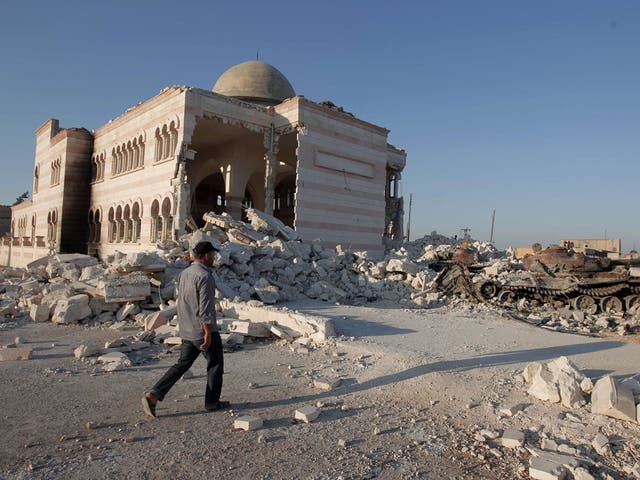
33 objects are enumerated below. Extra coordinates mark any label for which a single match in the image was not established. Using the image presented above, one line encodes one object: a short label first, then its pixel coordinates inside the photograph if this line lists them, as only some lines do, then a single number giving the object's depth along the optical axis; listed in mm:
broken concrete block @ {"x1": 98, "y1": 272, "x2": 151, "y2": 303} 8047
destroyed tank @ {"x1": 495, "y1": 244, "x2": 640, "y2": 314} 12375
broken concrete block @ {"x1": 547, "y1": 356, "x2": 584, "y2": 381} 4229
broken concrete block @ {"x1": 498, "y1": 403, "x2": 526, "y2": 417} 3797
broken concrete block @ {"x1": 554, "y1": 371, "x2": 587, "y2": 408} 3943
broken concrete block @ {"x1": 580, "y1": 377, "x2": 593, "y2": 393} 4102
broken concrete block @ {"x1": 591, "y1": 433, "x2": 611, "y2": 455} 3154
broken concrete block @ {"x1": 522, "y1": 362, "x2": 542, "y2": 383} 4516
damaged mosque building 16234
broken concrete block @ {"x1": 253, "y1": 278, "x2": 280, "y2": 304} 9477
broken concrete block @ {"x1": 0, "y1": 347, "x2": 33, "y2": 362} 5391
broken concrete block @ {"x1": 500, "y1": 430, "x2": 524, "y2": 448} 3205
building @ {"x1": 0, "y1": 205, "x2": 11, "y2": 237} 38688
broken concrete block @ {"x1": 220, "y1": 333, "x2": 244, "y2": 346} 6016
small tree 55906
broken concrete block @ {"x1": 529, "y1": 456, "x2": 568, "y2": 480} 2723
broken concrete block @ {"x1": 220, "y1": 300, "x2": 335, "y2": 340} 6273
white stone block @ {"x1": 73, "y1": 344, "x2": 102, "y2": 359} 5484
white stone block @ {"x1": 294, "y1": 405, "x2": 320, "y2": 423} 3535
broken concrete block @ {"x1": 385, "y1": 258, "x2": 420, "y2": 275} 12859
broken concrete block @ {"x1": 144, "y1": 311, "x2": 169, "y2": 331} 6839
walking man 3742
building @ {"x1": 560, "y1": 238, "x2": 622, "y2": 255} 20375
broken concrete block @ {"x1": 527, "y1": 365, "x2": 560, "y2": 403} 4051
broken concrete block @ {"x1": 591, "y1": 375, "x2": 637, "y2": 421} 3625
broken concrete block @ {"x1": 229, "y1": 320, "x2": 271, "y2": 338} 6344
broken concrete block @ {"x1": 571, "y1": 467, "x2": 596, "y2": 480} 2715
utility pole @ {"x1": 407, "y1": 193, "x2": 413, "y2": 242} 39625
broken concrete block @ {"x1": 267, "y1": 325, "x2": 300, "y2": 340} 6367
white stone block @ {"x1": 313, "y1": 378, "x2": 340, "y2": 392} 4387
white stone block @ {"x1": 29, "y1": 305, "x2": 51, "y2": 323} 8070
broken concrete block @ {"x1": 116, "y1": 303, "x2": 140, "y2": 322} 7984
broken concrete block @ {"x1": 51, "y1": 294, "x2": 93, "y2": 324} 7758
